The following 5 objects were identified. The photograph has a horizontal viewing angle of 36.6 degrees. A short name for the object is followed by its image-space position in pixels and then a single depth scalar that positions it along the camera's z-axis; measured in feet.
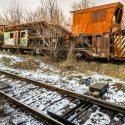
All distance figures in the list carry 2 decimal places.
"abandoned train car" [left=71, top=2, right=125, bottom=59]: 39.50
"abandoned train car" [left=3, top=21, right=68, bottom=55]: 48.19
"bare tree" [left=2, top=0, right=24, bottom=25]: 134.37
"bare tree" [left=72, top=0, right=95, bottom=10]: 136.95
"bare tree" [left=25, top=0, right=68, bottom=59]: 47.42
